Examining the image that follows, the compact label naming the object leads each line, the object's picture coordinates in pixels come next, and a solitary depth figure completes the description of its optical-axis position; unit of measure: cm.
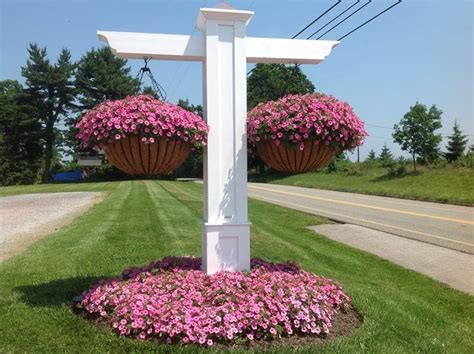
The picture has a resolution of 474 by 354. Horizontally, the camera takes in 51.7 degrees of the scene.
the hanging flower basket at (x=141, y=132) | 390
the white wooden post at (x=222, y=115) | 433
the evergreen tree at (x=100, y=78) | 4475
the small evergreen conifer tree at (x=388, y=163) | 3405
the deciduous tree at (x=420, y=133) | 3039
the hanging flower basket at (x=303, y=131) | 418
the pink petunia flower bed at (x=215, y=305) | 363
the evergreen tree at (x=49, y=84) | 4731
